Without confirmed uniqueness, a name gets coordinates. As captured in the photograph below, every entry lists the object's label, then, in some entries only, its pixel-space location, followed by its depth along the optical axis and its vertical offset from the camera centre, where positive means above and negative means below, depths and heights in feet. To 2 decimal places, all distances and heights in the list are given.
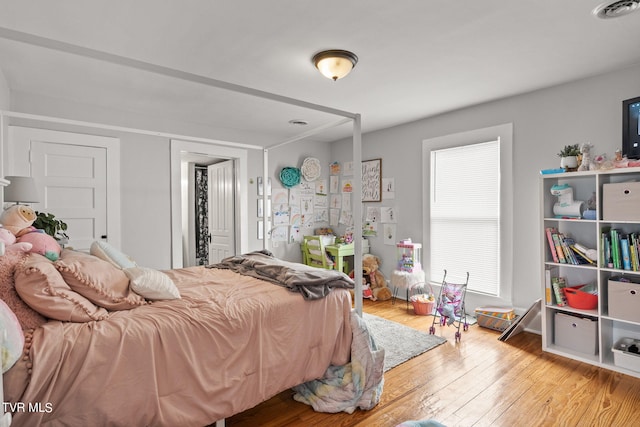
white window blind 12.17 -0.06
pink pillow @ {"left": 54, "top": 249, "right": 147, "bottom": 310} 5.17 -1.05
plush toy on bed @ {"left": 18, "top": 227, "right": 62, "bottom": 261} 5.73 -0.53
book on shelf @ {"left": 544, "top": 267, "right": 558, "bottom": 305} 9.80 -2.13
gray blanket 6.88 -1.36
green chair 15.92 -1.92
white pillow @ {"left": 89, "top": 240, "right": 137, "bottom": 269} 6.89 -0.82
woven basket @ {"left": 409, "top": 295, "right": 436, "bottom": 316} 12.94 -3.56
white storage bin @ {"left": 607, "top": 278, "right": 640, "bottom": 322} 8.15 -2.12
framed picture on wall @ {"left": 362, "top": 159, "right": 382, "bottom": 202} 16.01 +1.55
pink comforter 4.25 -2.14
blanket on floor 6.91 -3.44
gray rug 9.39 -3.86
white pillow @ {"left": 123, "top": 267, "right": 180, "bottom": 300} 5.87 -1.22
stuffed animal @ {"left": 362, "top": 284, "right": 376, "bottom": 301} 15.15 -3.49
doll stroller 11.27 -3.09
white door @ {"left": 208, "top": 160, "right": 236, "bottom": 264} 15.80 +0.14
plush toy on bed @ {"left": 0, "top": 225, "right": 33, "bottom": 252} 5.26 -0.46
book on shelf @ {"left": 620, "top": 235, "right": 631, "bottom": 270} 8.34 -1.00
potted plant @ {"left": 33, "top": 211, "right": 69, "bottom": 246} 8.94 -0.24
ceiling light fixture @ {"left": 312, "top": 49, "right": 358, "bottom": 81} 7.95 +3.55
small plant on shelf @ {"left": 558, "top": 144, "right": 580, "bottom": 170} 9.29 +1.52
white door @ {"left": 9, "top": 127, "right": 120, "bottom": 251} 10.77 +1.22
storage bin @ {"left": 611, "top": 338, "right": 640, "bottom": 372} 8.21 -3.48
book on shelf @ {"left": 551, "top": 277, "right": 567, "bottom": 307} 9.67 -2.22
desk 15.69 -1.76
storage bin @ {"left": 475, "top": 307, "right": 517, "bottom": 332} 11.10 -3.45
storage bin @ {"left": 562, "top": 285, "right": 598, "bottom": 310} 9.08 -2.32
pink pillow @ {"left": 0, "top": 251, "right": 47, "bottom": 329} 4.47 -1.12
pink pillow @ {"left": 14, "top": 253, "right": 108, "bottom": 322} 4.54 -1.07
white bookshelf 8.73 -1.46
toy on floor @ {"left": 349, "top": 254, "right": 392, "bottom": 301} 15.14 -2.99
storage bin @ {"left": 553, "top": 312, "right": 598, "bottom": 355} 9.07 -3.28
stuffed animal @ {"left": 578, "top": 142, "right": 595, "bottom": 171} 9.02 +1.39
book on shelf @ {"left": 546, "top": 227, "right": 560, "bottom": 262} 9.69 -0.93
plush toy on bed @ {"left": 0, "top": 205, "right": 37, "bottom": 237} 6.49 -0.08
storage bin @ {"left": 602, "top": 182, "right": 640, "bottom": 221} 8.11 +0.25
